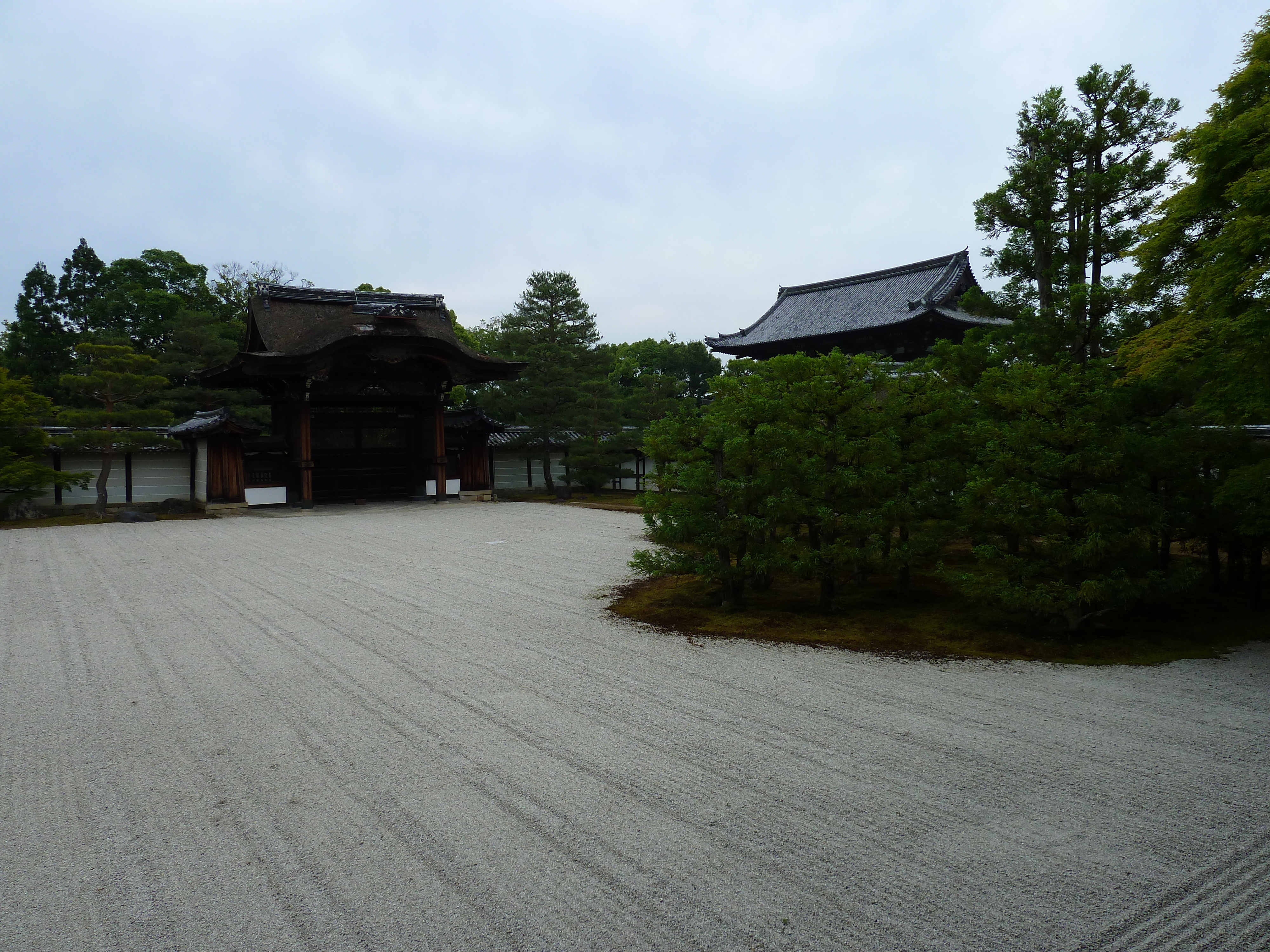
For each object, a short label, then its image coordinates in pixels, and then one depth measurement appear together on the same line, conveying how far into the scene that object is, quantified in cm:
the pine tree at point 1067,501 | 592
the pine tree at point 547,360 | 2181
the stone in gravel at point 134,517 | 1734
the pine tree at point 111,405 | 1691
